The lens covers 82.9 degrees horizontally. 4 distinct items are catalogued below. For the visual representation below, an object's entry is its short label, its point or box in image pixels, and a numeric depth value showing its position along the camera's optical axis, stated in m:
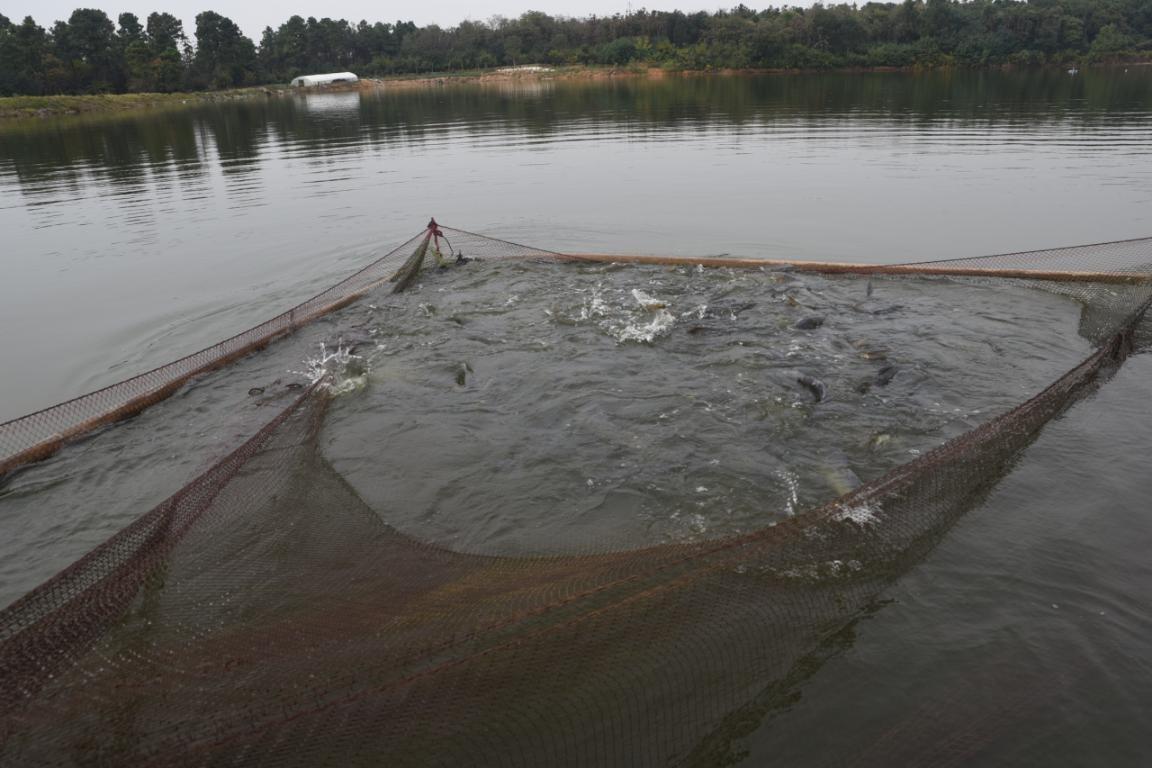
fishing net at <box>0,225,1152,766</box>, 3.23
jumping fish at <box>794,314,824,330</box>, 9.30
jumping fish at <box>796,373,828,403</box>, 7.45
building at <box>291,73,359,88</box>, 97.62
